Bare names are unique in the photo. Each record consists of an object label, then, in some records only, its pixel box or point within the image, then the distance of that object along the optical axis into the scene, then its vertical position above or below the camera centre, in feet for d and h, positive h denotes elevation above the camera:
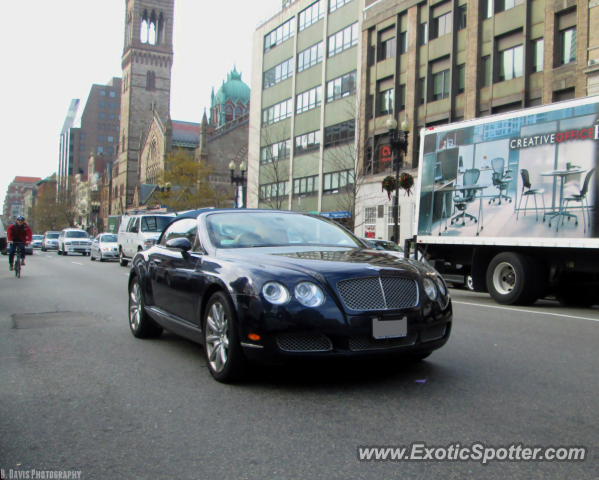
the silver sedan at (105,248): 91.76 -1.79
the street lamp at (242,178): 101.84 +11.41
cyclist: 55.42 -0.24
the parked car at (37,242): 201.05 -2.79
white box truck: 34.09 +3.18
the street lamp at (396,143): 66.74 +12.18
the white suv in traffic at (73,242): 126.20 -1.56
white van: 70.90 +0.78
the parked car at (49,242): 168.04 -2.26
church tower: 321.11 +94.69
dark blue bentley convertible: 14.37 -1.43
